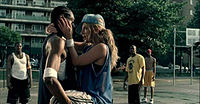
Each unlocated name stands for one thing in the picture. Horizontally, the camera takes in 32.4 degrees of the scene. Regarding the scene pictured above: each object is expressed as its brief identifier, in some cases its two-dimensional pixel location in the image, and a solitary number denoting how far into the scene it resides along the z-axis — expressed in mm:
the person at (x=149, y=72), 11516
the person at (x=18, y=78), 7355
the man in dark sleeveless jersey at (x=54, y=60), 2797
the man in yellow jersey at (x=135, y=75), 9250
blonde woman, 3010
